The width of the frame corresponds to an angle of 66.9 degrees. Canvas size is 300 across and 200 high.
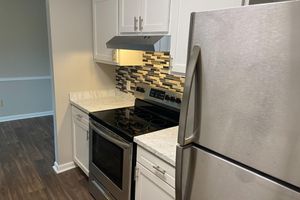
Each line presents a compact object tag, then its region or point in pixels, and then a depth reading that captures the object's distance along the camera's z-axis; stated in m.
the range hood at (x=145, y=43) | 1.62
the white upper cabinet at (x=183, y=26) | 1.37
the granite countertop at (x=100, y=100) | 2.39
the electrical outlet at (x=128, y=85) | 2.77
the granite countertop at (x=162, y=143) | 1.37
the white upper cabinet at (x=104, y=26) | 2.20
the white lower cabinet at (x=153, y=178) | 1.38
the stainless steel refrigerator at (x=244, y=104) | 0.71
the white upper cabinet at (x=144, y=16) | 1.66
